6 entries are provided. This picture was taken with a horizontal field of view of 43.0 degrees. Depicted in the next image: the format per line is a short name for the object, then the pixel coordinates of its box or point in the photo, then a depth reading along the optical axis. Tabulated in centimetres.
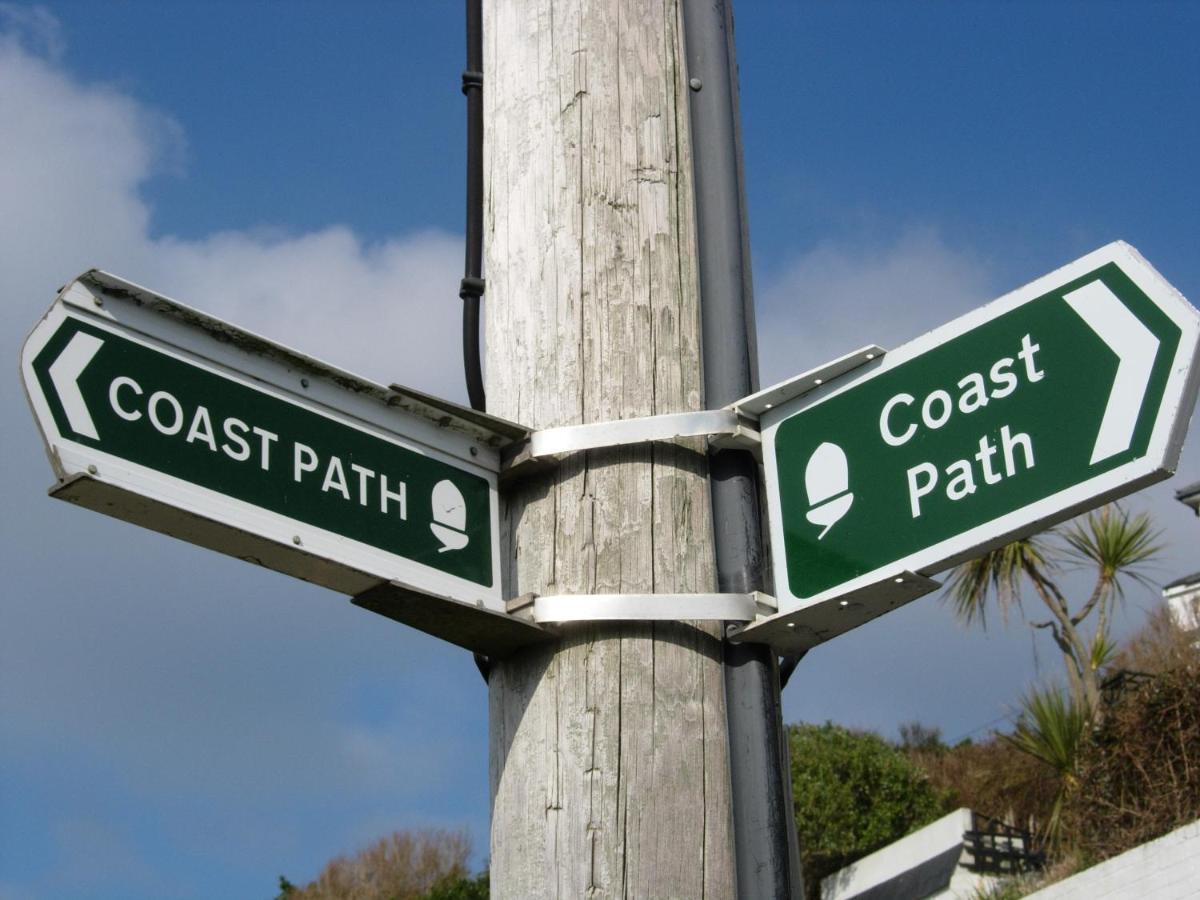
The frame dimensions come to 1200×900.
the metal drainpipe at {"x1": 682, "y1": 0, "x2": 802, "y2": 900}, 239
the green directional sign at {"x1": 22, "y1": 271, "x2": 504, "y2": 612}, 214
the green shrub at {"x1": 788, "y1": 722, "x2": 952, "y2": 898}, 2241
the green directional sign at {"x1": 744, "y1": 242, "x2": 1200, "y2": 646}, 215
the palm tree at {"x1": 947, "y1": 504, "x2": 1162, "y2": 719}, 1934
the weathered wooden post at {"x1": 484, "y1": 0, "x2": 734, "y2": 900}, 232
